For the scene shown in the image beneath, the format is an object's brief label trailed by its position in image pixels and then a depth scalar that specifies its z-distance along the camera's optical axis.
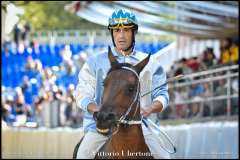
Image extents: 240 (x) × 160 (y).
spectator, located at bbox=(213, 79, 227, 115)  17.81
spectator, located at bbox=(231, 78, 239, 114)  17.70
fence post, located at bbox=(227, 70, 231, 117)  17.59
